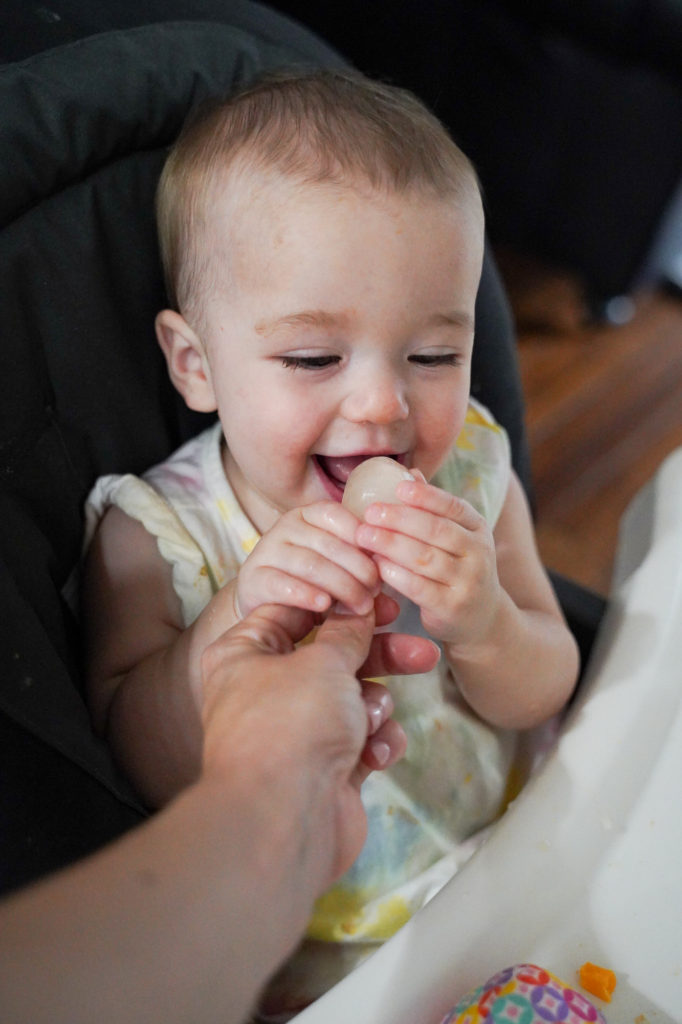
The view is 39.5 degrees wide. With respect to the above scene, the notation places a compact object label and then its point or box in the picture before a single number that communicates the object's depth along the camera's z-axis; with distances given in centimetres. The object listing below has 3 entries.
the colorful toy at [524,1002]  46
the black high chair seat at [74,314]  52
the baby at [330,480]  54
